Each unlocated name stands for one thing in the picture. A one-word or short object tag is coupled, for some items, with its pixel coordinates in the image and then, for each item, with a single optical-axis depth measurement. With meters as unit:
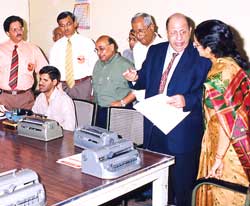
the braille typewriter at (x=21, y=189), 1.44
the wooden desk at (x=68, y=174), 1.67
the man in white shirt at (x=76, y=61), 3.89
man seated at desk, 3.02
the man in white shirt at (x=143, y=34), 3.25
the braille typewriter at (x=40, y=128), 2.37
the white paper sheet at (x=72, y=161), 1.95
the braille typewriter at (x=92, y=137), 2.02
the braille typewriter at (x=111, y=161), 1.79
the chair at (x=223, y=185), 1.68
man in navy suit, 2.48
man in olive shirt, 3.36
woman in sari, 2.07
